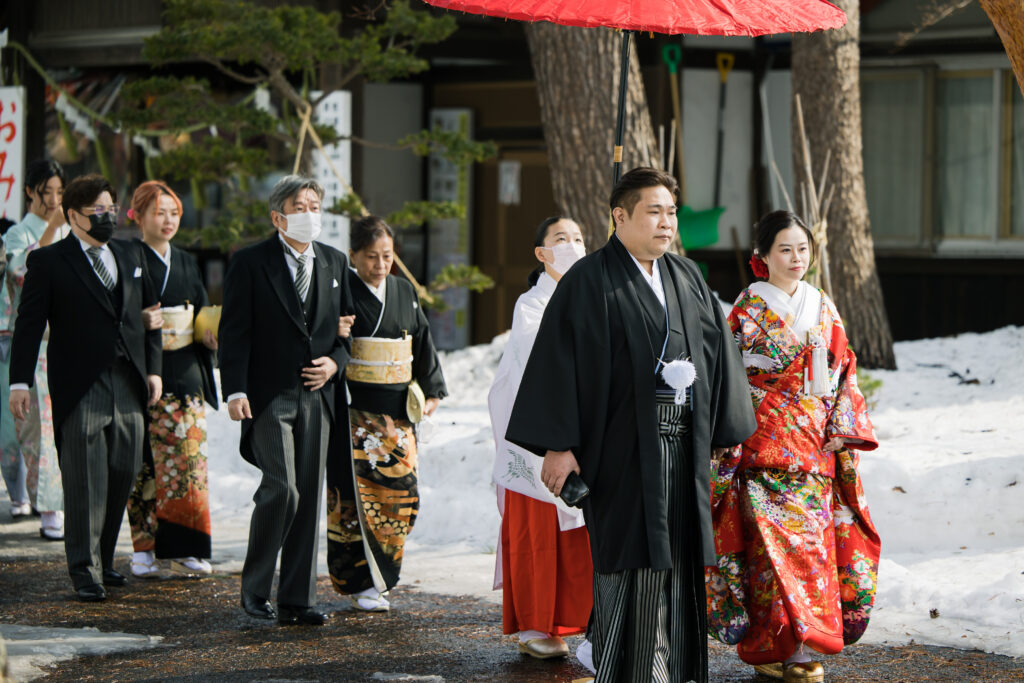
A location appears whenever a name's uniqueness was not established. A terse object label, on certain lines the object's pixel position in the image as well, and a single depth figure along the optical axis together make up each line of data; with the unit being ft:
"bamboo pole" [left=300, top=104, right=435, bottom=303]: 62.94
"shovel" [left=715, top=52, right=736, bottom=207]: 79.83
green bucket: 78.88
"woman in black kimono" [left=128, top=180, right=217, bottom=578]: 41.42
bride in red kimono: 30.02
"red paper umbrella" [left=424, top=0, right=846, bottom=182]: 27.74
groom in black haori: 25.62
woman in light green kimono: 45.97
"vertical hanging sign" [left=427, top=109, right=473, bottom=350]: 85.43
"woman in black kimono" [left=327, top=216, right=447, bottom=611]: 36.99
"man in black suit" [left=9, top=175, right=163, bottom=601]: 38.24
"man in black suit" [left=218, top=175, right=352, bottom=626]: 35.34
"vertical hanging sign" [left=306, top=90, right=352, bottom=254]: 67.99
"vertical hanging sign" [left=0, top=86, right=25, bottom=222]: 63.84
